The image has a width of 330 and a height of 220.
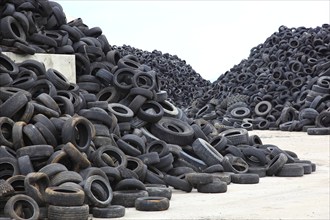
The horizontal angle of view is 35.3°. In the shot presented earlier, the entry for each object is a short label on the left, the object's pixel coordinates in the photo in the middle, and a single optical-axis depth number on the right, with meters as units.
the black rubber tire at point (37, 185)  6.75
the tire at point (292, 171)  10.52
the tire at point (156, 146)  9.99
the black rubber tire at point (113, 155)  8.46
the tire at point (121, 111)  10.52
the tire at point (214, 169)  9.88
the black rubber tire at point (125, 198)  7.61
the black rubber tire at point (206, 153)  10.29
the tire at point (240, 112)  24.89
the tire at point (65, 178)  7.11
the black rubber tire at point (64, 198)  6.54
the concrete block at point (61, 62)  11.95
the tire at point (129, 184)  7.97
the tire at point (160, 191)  8.05
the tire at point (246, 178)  9.70
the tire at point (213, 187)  8.66
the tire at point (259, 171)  10.50
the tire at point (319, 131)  18.81
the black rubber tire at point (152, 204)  7.28
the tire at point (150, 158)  9.30
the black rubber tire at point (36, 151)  7.75
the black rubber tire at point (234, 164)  10.27
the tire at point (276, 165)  10.66
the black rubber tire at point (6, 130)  8.12
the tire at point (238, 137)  12.12
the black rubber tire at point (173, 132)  10.80
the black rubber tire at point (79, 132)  8.23
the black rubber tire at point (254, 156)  11.10
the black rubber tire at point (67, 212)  6.48
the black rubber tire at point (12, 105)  8.52
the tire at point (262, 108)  24.64
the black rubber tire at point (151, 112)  11.02
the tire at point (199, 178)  8.66
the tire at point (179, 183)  8.78
